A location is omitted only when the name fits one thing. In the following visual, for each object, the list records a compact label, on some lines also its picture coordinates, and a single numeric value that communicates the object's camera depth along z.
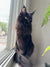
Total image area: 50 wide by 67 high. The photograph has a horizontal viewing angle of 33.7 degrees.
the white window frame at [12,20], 1.26
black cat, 1.15
